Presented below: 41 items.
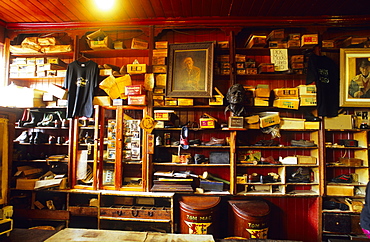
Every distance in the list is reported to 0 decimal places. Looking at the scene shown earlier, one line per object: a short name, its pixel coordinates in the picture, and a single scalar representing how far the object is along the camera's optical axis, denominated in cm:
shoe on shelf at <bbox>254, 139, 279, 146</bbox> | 363
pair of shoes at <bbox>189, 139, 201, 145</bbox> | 371
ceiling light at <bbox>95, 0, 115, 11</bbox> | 333
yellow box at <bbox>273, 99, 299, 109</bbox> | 362
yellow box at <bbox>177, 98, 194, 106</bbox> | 370
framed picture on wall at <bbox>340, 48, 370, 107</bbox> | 360
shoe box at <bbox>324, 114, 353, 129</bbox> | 357
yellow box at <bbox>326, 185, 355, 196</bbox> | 349
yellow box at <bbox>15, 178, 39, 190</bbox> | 366
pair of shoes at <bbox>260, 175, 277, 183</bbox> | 363
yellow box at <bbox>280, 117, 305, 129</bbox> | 361
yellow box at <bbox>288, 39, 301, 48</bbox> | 368
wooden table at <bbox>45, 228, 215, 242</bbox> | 155
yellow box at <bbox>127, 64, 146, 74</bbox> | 376
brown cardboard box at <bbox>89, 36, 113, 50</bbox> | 381
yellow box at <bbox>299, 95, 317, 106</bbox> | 360
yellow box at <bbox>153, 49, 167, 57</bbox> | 379
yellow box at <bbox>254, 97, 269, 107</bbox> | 362
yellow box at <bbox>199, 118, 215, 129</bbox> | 361
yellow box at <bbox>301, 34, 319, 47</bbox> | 361
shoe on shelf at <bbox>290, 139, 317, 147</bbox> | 362
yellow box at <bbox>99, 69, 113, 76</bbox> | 383
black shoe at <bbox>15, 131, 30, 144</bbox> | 394
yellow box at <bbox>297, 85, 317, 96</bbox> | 360
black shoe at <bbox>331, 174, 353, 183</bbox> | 356
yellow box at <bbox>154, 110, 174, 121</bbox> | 361
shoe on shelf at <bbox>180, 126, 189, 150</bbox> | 365
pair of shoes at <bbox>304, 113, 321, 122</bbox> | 360
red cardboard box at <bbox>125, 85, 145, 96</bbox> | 359
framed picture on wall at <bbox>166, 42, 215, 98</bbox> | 369
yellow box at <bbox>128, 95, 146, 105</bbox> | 360
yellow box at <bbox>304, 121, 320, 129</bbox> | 360
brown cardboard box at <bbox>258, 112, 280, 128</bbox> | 356
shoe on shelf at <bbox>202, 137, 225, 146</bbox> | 366
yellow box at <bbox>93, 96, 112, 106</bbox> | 371
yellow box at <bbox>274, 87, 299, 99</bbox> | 364
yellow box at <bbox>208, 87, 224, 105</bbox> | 366
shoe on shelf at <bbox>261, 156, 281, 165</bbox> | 366
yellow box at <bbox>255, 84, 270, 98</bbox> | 361
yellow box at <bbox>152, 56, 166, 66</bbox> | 378
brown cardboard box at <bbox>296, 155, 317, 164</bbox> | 361
